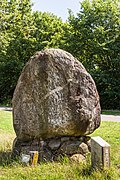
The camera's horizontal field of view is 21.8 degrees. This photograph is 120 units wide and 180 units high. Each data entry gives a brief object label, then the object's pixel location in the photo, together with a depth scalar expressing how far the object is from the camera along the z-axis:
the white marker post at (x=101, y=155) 5.41
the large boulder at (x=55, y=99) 6.60
